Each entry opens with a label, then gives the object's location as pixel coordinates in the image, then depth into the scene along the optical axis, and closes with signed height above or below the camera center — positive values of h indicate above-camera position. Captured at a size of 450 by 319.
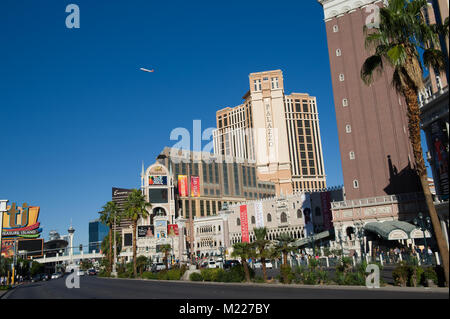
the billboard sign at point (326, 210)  71.25 +5.16
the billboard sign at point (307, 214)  73.81 +4.77
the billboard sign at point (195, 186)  119.81 +18.31
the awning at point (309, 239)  64.50 +0.13
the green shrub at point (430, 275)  20.98 -2.30
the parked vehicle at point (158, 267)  71.30 -3.08
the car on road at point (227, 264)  52.71 -2.54
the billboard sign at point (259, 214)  84.69 +6.03
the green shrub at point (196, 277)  38.31 -2.85
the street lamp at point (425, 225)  44.56 +0.78
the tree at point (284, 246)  31.28 -0.35
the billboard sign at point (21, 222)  109.76 +10.12
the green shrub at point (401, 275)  22.09 -2.29
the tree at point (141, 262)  51.61 -1.45
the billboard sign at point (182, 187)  120.12 +18.33
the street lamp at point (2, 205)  34.31 +4.74
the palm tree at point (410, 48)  20.00 +9.49
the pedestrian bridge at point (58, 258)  136.31 -0.61
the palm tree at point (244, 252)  32.34 -0.68
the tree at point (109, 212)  68.38 +6.96
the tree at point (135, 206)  56.06 +6.44
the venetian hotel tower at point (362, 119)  54.41 +16.53
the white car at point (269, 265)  51.75 -2.95
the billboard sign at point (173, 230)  106.62 +5.07
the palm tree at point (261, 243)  31.69 +0.00
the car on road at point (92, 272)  83.82 -3.78
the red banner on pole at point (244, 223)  87.44 +4.61
